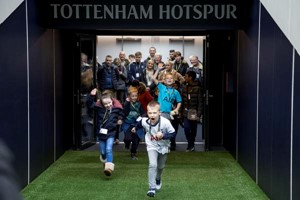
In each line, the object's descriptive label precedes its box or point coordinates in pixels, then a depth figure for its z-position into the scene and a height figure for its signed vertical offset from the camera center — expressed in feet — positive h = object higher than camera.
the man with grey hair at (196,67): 38.70 +1.61
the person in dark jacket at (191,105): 35.65 -1.24
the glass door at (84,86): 36.86 +0.12
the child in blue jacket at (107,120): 27.43 -1.78
